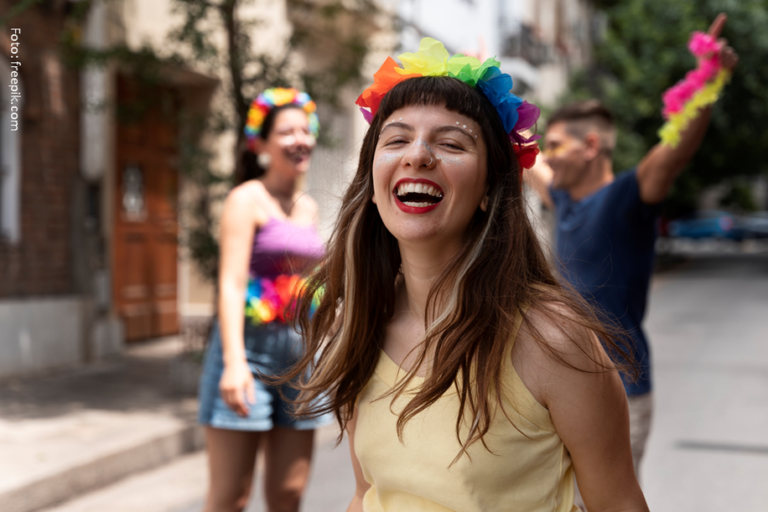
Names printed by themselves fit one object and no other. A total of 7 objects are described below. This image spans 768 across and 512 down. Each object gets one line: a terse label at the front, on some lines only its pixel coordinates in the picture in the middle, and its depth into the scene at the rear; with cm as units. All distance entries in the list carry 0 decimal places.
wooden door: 905
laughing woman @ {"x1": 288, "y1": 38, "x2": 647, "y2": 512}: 162
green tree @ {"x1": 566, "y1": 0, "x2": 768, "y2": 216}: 1975
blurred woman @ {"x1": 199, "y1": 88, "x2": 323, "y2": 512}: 300
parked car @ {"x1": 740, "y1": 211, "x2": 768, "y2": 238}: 3972
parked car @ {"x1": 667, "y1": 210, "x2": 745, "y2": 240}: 3909
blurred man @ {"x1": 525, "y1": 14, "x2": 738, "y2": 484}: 298
